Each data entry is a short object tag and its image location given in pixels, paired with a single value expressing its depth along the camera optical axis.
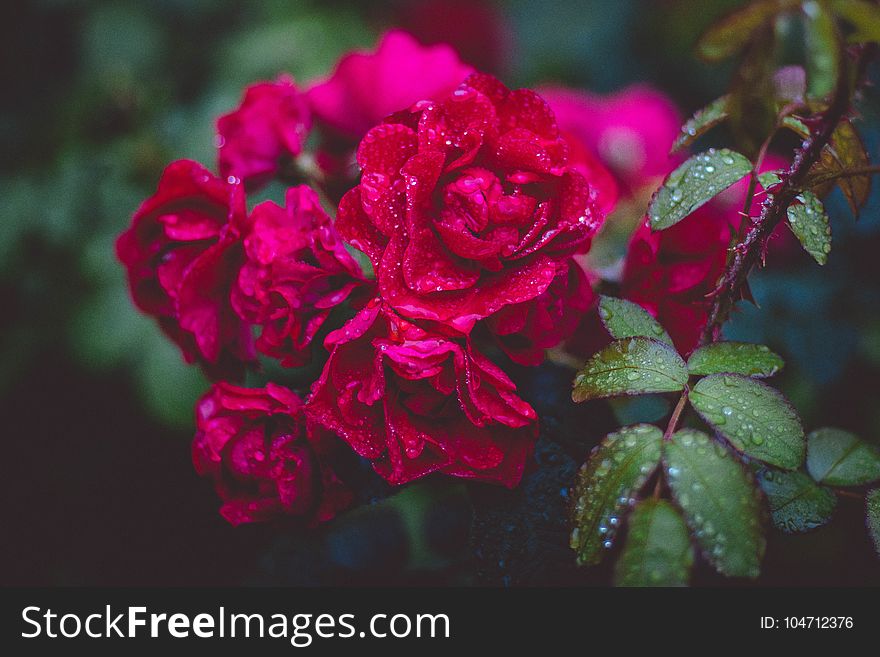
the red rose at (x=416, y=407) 0.31
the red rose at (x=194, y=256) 0.34
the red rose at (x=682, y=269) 0.34
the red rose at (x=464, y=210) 0.32
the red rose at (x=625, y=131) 0.47
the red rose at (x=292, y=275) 0.33
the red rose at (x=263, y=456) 0.33
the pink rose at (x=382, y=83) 0.39
